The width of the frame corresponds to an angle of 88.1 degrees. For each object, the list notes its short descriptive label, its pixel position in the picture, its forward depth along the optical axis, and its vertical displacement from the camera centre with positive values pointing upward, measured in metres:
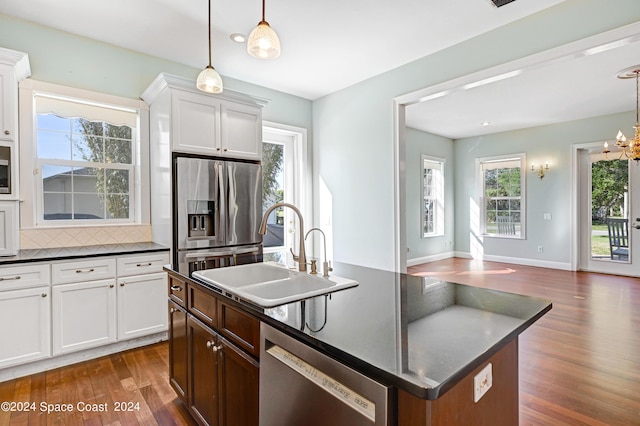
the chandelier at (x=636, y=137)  3.76 +0.96
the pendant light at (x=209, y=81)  2.19 +0.88
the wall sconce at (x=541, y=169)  6.30 +0.78
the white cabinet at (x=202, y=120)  3.00 +0.92
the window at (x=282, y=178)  4.40 +0.47
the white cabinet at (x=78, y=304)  2.36 -0.71
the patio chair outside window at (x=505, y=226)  6.82 -0.33
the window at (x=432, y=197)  7.01 +0.31
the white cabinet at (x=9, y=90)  2.45 +0.94
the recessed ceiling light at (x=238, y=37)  2.97 +1.60
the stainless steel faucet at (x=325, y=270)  1.65 -0.29
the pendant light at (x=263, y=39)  1.67 +0.88
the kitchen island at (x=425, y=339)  0.77 -0.36
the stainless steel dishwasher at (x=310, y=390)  0.82 -0.51
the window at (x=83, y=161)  2.96 +0.51
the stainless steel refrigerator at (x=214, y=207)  3.03 +0.06
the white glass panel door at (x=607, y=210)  5.52 -0.02
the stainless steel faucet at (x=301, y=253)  1.69 -0.21
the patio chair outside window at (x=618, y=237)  5.61 -0.49
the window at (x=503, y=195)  6.73 +0.31
